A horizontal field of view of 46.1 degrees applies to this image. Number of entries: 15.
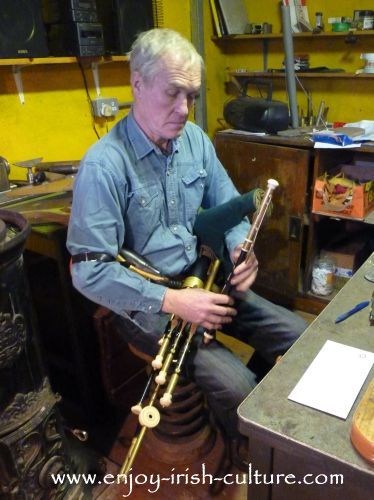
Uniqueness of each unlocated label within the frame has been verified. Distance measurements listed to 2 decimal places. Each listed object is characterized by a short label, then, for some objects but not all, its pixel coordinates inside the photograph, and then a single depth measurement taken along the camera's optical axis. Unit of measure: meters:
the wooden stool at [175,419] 1.51
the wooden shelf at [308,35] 2.38
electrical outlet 2.25
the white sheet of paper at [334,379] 0.73
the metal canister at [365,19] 2.32
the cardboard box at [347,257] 2.28
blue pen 0.94
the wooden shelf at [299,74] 2.42
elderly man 1.14
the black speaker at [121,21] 2.08
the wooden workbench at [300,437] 0.64
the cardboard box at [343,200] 2.01
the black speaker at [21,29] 1.68
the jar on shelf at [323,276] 2.26
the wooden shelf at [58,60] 1.74
